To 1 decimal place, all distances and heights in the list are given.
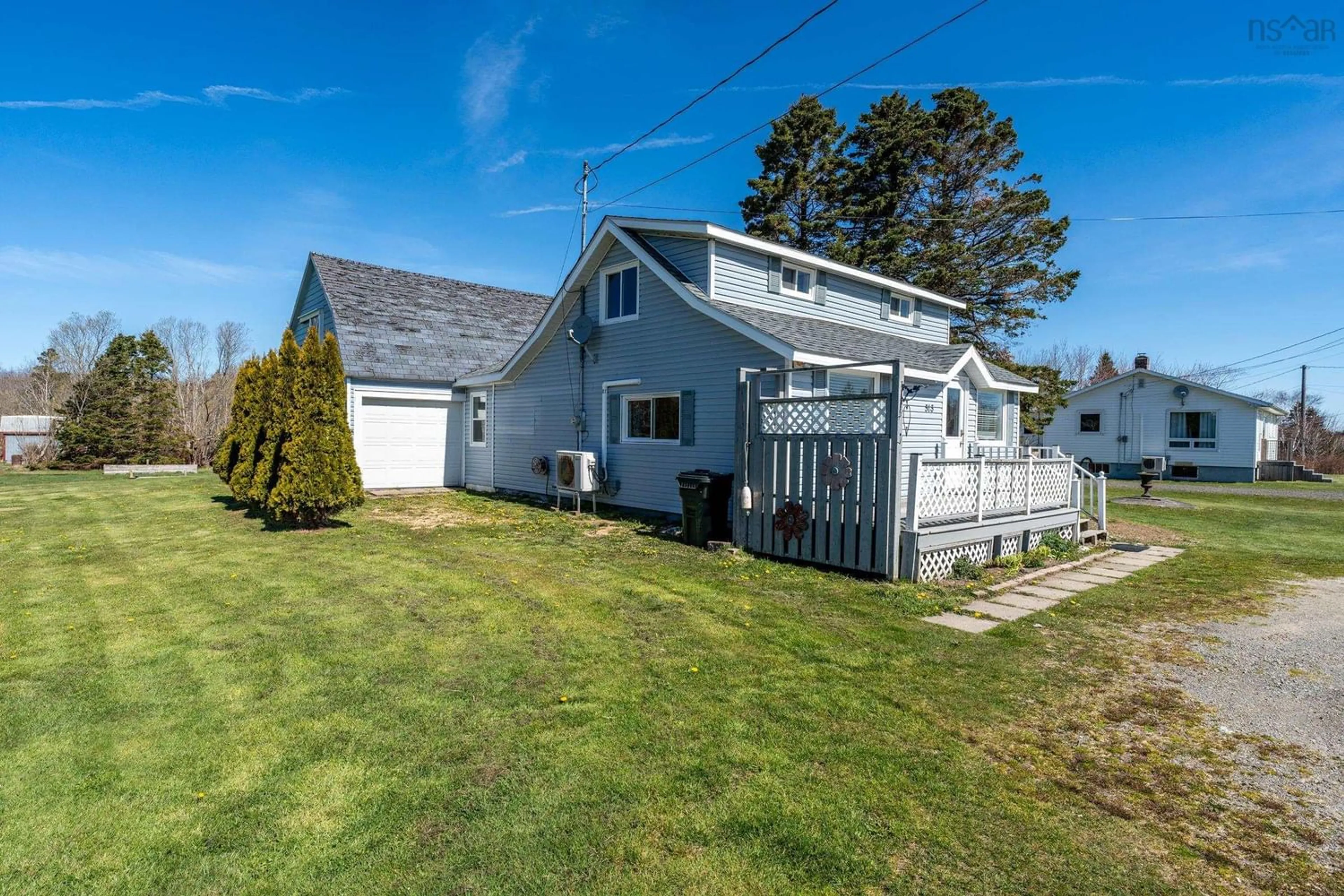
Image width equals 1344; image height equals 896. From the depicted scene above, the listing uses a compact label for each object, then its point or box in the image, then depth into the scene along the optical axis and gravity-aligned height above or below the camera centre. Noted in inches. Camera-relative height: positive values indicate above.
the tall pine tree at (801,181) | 1015.0 +428.1
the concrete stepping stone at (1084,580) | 297.3 -66.2
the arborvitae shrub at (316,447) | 374.0 -10.5
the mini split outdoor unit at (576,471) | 486.3 -28.7
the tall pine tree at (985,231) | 908.6 +319.4
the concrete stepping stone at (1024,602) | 251.3 -65.6
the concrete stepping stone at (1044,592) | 269.4 -65.8
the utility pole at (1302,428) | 1389.0 +51.5
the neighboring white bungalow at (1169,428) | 1032.2 +34.7
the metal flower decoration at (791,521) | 312.5 -41.8
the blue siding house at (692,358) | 428.1 +60.3
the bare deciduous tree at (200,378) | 952.9 +85.7
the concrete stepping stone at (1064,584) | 285.4 -66.0
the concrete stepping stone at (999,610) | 236.2 -65.5
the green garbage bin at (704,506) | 366.6 -40.9
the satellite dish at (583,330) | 518.0 +87.9
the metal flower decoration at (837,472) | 292.0 -15.0
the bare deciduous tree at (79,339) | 1264.8 +178.0
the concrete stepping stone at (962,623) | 219.0 -65.4
